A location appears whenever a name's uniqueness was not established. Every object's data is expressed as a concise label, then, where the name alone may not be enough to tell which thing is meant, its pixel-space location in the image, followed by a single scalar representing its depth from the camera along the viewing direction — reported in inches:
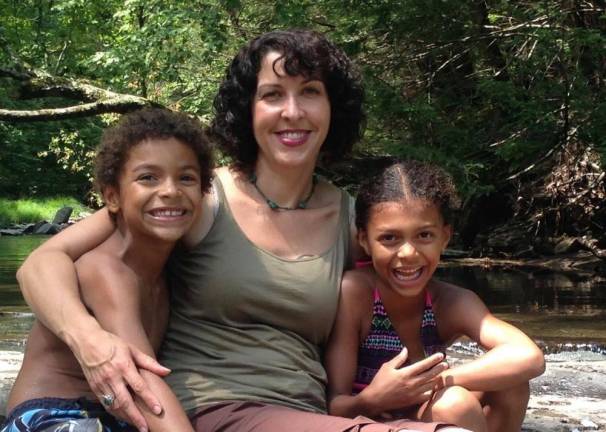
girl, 96.0
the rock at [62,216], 1041.5
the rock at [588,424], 156.0
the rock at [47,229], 995.3
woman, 89.6
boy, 89.7
